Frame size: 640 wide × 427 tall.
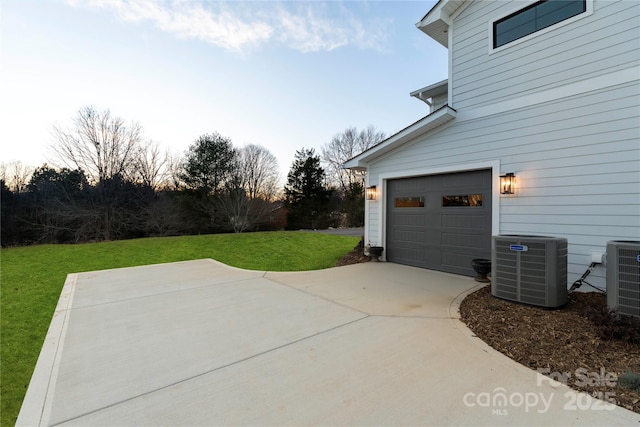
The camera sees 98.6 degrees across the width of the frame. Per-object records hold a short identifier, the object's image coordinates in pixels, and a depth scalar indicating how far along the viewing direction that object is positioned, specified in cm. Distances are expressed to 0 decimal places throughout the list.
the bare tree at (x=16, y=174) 1495
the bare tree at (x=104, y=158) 1366
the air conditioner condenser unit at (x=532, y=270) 368
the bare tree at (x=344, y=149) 2844
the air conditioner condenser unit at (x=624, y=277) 300
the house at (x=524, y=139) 430
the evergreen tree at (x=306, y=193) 2602
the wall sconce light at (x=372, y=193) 770
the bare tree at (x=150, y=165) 1697
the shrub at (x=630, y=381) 204
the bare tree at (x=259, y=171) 2400
